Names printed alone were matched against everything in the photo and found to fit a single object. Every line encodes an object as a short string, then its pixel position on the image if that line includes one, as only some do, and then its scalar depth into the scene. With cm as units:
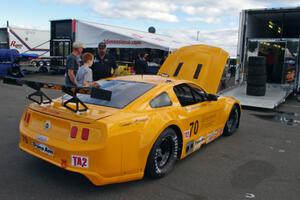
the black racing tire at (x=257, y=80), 1043
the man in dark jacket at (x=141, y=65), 1134
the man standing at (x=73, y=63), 562
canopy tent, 1711
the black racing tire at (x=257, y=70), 1035
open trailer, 1079
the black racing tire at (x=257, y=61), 1036
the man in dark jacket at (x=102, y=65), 636
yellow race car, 331
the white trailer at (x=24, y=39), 2712
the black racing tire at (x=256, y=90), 1055
